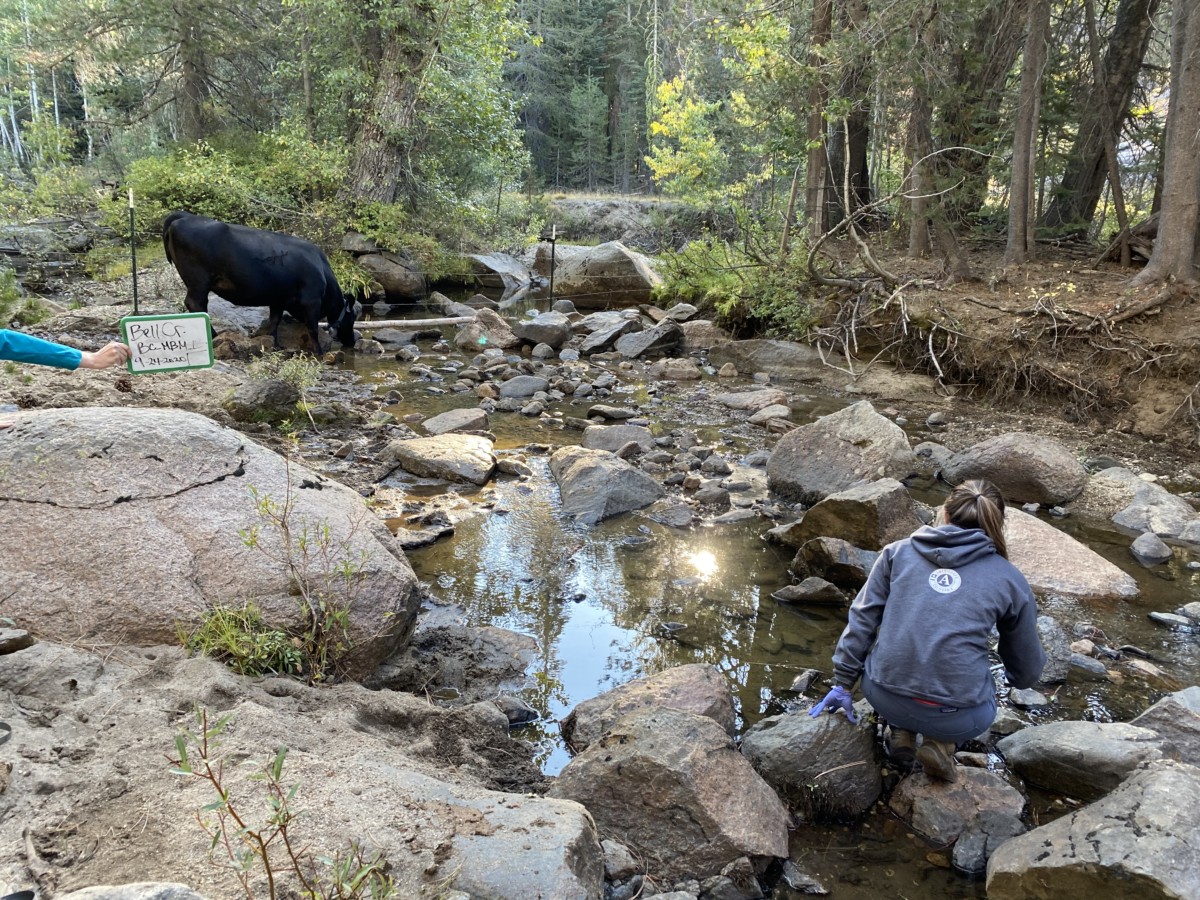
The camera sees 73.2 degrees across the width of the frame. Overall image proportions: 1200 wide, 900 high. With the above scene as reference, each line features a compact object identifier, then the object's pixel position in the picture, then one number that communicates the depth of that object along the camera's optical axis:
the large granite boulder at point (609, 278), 19.75
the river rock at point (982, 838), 3.31
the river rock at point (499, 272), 21.00
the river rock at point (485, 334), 14.04
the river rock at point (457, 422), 8.65
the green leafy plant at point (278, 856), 1.91
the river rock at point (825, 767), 3.59
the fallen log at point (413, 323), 13.73
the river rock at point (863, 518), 6.13
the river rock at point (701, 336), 14.57
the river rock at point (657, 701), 3.95
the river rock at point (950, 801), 3.47
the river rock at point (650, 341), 13.91
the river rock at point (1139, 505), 6.77
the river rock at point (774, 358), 12.46
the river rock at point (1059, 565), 5.79
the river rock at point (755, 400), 10.66
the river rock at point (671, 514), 6.87
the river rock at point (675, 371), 12.52
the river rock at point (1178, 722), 3.63
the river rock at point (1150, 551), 6.32
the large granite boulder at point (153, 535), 3.59
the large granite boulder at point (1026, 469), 7.38
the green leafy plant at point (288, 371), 8.83
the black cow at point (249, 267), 10.16
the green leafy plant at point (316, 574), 3.88
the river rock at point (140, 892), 1.66
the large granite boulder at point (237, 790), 2.27
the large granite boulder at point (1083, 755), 3.60
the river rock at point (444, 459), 7.45
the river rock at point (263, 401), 7.91
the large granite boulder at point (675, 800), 3.16
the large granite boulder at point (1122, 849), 2.67
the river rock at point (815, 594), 5.55
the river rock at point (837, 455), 7.39
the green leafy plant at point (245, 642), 3.58
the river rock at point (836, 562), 5.70
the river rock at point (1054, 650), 4.70
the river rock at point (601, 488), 6.92
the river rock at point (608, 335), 14.32
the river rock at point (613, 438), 8.59
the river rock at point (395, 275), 16.62
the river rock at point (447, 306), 16.42
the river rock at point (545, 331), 14.05
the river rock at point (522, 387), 10.77
